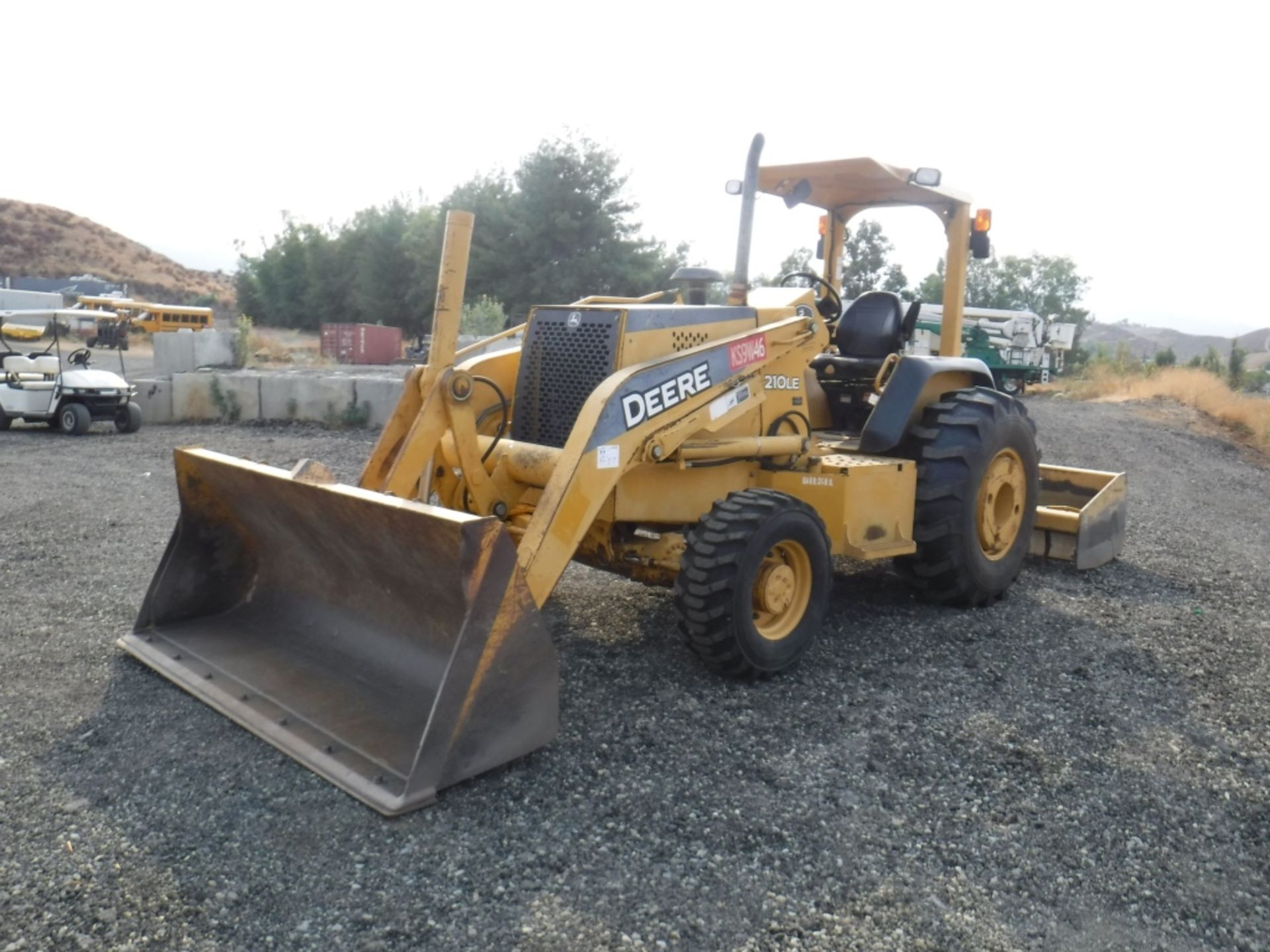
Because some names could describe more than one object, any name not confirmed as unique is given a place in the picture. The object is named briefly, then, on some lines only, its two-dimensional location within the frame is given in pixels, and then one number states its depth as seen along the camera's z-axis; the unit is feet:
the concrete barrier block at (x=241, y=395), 46.19
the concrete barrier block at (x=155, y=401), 48.52
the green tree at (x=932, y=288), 131.47
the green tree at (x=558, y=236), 121.19
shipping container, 114.93
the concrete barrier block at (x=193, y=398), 47.67
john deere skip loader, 11.84
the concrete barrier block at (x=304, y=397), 44.75
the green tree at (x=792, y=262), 78.04
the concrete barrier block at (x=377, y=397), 43.88
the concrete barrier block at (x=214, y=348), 55.26
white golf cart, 44.86
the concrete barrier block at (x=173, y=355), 55.01
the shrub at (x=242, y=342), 58.03
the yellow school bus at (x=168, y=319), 122.69
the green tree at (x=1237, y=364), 97.92
